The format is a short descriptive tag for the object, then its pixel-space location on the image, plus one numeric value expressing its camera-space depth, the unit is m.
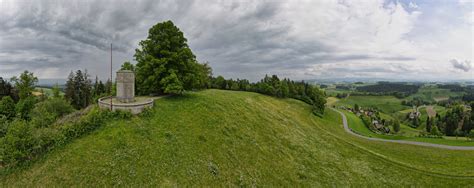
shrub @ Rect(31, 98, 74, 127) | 34.95
